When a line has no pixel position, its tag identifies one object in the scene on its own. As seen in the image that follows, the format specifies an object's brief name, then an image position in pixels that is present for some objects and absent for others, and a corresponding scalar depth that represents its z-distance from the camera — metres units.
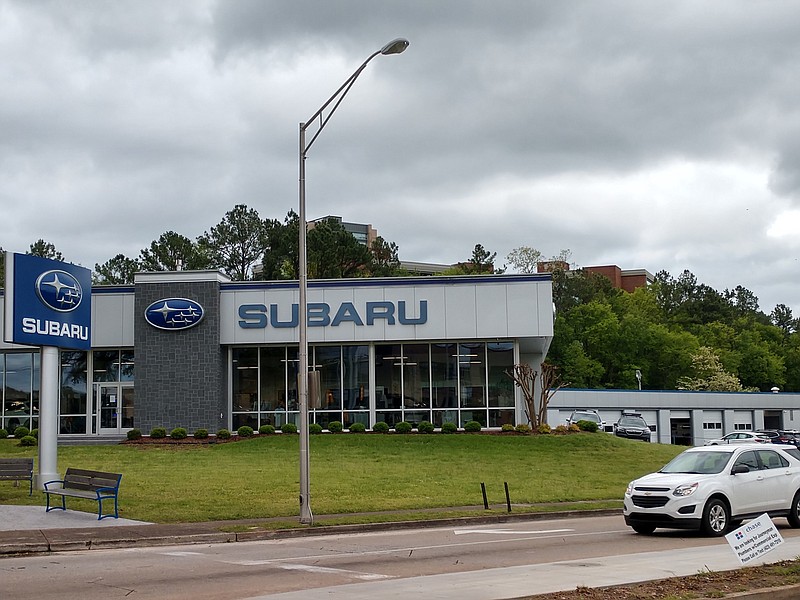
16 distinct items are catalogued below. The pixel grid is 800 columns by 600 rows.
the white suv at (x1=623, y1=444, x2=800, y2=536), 17.52
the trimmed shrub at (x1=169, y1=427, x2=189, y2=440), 42.47
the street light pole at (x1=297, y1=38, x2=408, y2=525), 20.20
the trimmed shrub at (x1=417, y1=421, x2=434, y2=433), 43.12
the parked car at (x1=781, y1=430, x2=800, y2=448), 54.48
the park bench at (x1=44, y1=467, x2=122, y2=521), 20.66
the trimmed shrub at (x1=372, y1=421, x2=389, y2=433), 43.66
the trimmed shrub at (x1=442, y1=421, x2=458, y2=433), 43.45
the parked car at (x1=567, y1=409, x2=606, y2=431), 54.71
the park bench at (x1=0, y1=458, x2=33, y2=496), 23.88
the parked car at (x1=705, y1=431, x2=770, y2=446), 50.50
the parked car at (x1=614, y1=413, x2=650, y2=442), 54.31
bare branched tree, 43.34
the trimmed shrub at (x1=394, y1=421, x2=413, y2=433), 43.19
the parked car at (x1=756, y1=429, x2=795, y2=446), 53.58
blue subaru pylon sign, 23.89
